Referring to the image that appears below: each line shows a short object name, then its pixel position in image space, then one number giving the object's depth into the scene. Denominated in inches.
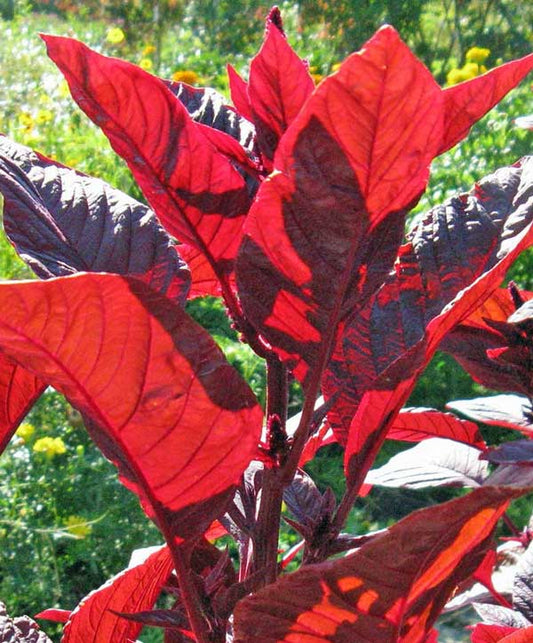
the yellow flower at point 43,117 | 183.3
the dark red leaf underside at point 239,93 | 28.2
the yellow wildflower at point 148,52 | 273.3
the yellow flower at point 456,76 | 197.0
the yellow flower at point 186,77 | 181.5
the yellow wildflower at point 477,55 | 215.0
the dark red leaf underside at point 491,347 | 34.1
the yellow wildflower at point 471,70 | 195.5
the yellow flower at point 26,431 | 116.1
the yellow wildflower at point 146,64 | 225.8
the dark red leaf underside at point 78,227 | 25.2
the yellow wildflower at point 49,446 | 112.7
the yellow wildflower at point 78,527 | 105.1
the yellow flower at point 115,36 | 237.8
